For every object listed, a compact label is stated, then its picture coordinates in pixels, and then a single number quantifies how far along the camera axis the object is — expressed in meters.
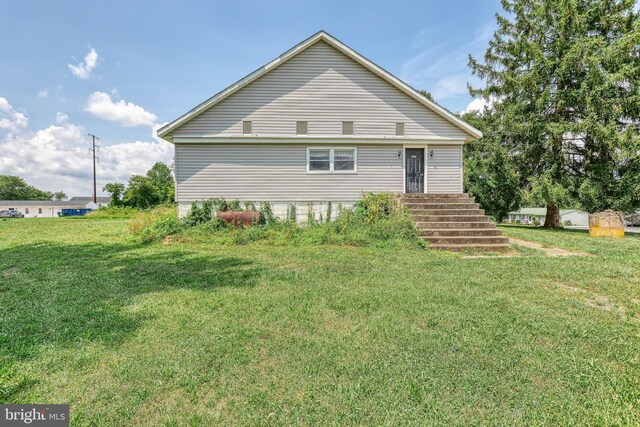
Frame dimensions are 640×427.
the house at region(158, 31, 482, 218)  10.44
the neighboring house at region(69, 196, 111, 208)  80.93
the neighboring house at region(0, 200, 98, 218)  69.75
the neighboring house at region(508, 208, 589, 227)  48.56
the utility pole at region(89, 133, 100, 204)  40.03
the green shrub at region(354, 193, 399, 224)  9.34
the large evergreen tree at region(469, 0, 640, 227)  12.84
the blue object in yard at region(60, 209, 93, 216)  62.66
